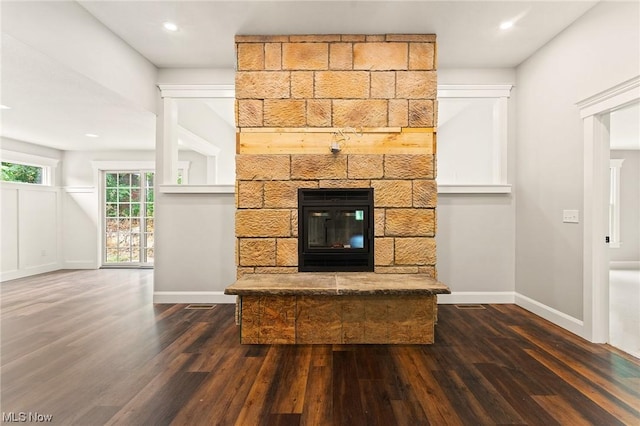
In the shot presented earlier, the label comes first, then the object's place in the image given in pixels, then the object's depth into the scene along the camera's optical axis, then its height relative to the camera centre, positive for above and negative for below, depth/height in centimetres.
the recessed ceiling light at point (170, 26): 288 +169
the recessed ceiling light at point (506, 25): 286 +169
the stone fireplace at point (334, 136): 306 +73
